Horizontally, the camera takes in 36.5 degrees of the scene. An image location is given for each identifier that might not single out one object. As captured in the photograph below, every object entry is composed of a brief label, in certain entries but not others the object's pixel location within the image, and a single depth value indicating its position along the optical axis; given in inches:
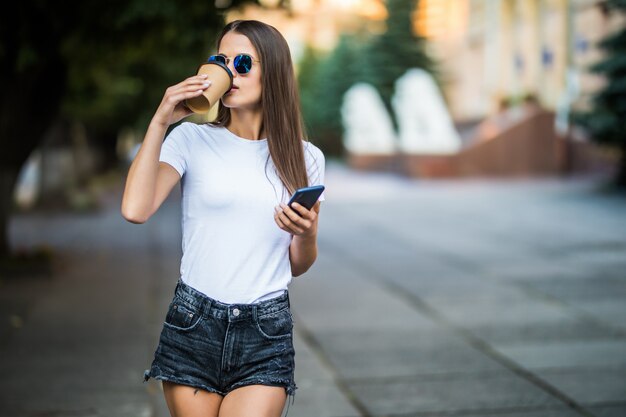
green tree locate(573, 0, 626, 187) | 788.6
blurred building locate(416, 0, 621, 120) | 1223.5
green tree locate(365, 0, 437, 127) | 1753.2
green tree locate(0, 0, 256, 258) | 406.3
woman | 117.3
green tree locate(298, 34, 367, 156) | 1983.3
